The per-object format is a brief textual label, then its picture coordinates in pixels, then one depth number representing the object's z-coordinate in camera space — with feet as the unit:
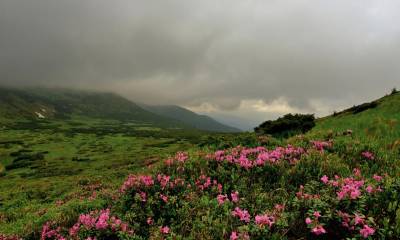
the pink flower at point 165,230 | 21.59
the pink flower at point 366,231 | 16.40
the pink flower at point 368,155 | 33.04
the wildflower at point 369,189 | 21.14
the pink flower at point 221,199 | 23.98
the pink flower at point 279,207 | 21.94
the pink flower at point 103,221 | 24.16
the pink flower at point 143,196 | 27.80
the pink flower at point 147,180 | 29.68
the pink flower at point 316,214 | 17.81
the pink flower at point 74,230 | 25.28
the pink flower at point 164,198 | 25.97
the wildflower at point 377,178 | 24.95
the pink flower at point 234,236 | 17.99
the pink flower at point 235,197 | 24.30
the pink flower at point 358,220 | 17.54
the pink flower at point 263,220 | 19.22
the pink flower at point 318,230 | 16.52
